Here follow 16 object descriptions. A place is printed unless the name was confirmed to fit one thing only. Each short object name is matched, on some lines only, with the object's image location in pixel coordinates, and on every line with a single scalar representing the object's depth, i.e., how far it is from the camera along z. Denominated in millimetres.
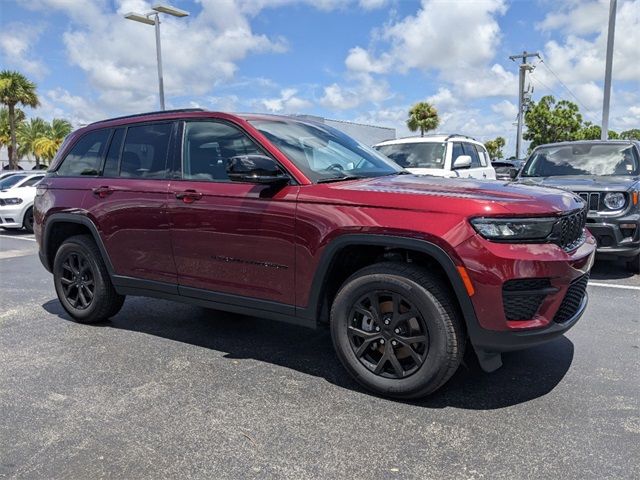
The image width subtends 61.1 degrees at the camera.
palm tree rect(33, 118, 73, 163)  42312
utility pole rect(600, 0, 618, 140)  14500
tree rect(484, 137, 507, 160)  68875
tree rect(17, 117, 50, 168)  43312
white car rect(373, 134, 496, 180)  9875
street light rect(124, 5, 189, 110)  15891
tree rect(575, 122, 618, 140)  37875
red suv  3002
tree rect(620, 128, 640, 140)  75250
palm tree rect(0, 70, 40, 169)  32531
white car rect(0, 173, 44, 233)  12984
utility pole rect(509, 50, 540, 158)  31547
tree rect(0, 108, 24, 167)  40344
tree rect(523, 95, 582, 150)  36625
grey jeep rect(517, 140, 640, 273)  6375
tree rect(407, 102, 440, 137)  44594
